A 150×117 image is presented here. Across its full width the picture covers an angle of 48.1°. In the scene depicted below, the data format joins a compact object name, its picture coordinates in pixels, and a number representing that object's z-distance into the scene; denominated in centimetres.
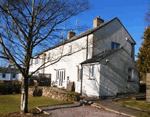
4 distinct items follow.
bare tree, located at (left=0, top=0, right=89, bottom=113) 1042
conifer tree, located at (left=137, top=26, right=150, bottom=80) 1461
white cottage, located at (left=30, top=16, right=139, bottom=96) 1552
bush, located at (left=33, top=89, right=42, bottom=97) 2055
